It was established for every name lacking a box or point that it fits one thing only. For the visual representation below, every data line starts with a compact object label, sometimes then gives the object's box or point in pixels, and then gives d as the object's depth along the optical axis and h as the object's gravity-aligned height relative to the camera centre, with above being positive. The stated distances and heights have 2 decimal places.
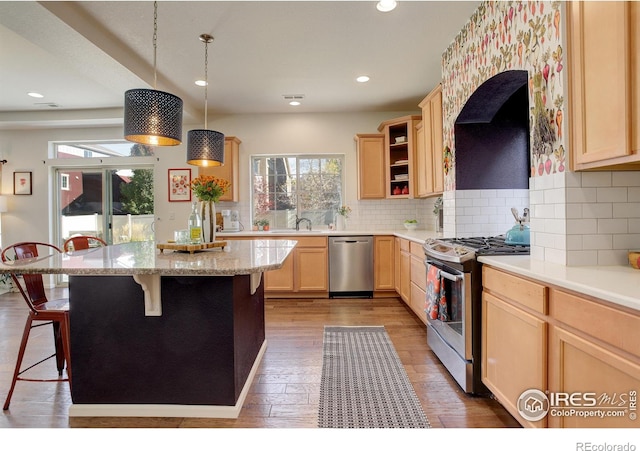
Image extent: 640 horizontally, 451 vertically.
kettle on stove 2.41 -0.10
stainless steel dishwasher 4.50 -0.50
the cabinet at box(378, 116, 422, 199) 4.45 +0.90
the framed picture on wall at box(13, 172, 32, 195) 5.32 +0.65
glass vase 2.53 +0.02
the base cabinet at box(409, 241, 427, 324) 3.28 -0.60
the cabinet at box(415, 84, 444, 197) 3.49 +0.82
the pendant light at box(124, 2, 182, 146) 1.99 +0.65
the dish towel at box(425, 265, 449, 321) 2.40 -0.55
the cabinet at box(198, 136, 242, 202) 4.90 +0.78
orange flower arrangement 2.46 +0.25
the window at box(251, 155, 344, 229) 5.28 +0.51
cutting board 2.25 -0.16
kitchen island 1.87 -0.67
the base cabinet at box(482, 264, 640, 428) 1.15 -0.54
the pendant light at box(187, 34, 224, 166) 2.77 +0.62
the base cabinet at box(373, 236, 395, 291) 4.48 -0.55
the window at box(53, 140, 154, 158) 5.41 +1.20
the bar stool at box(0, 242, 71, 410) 2.03 -0.53
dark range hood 3.07 +0.64
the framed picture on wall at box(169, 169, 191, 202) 5.16 +0.55
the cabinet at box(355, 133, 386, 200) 4.84 +0.79
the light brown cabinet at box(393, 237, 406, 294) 4.32 -0.53
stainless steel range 2.12 -0.55
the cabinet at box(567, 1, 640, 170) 1.38 +0.60
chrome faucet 5.14 +0.02
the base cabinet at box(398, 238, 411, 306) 3.84 -0.59
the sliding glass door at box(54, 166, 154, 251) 5.39 +0.32
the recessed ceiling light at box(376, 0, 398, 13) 2.47 +1.59
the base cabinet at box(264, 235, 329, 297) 4.52 -0.66
